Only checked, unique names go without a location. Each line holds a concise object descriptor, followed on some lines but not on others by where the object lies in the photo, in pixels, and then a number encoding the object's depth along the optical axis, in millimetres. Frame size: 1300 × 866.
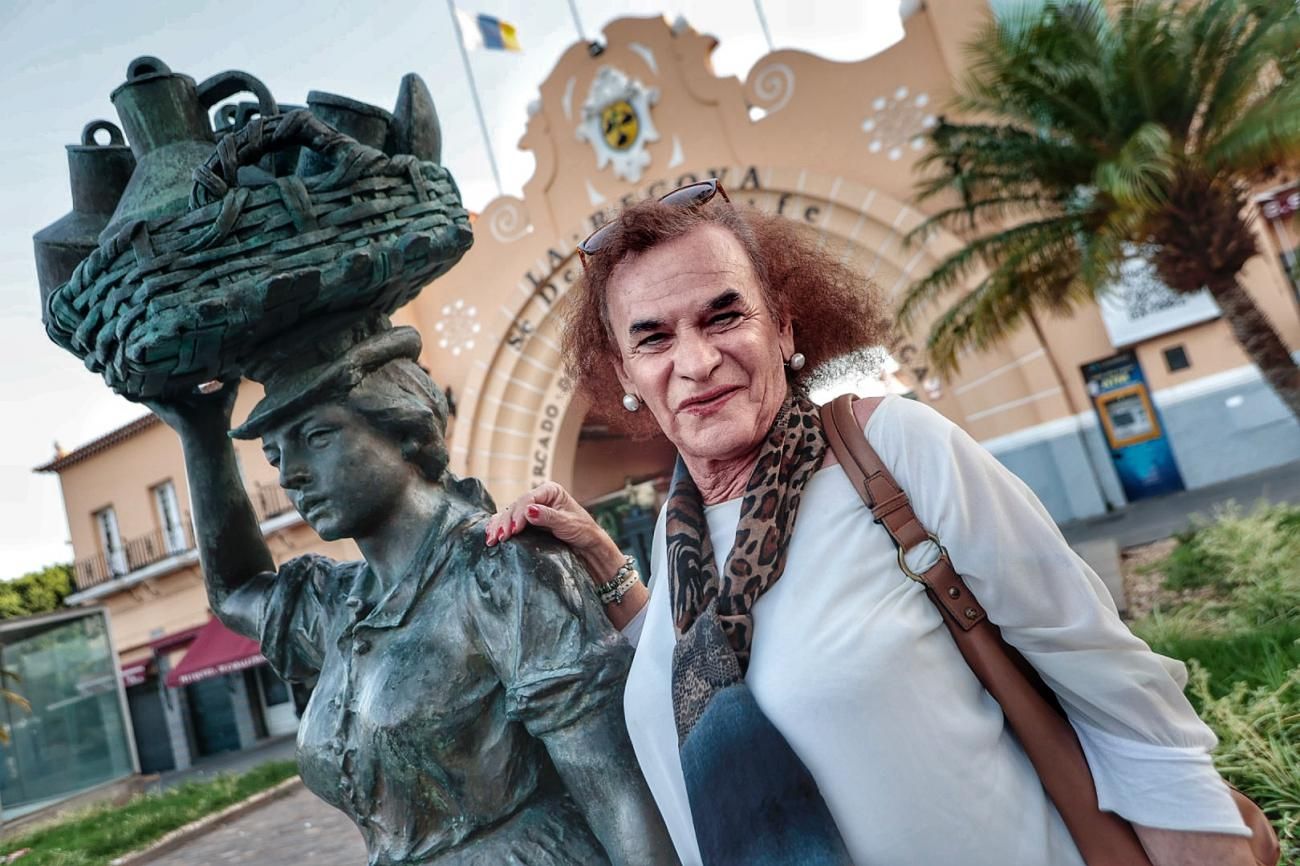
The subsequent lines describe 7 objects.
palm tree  8469
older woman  1224
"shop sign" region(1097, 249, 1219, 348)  13250
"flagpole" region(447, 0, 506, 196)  15589
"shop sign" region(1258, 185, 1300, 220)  12539
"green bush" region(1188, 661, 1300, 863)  3205
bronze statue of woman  1518
